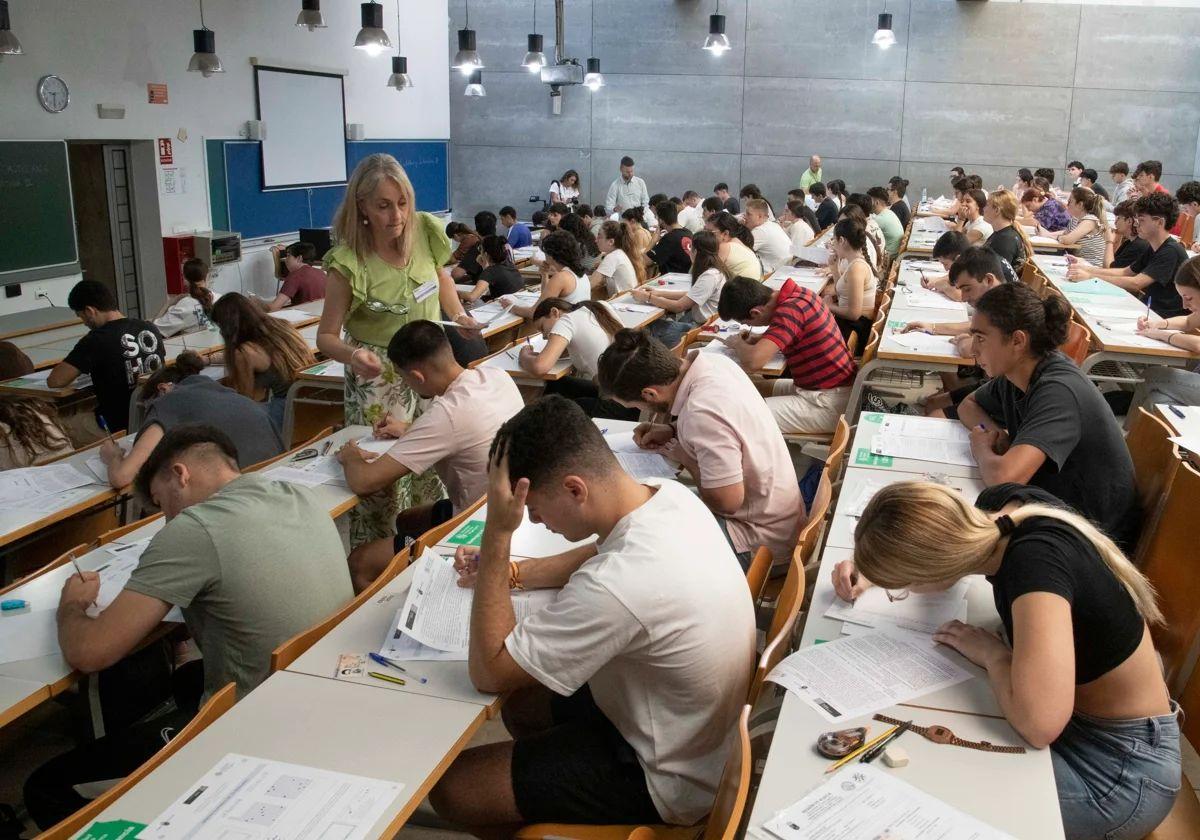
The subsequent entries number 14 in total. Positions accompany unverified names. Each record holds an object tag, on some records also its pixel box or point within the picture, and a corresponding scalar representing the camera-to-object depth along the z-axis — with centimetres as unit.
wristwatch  192
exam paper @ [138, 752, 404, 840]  168
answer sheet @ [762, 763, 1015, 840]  167
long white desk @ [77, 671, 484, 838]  180
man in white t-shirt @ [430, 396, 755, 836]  198
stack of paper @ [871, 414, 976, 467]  366
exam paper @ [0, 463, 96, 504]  353
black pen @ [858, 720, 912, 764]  189
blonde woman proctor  375
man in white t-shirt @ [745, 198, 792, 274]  956
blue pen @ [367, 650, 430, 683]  222
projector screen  1130
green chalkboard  817
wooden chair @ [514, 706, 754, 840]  170
